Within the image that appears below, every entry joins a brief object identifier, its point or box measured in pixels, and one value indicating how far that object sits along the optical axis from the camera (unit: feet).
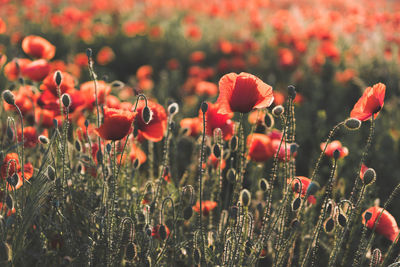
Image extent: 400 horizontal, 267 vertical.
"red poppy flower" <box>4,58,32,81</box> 5.86
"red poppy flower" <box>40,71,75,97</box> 5.54
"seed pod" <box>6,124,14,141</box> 5.03
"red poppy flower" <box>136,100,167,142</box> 5.23
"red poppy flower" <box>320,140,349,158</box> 5.39
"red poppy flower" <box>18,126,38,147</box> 5.47
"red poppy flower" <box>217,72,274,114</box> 4.84
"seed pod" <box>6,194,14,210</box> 4.80
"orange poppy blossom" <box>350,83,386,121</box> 4.79
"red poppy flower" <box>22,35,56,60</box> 6.11
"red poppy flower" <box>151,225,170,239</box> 5.00
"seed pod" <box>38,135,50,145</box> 4.94
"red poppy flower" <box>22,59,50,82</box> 5.77
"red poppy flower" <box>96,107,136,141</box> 4.77
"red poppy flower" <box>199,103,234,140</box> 5.26
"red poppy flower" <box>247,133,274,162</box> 5.44
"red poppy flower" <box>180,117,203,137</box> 5.76
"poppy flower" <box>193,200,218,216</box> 5.30
